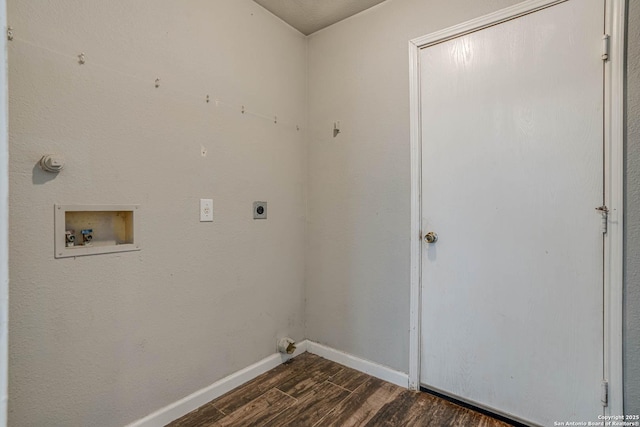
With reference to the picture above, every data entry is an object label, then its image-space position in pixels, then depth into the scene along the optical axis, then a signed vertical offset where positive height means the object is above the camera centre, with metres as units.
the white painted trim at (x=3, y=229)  0.51 -0.03
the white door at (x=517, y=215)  1.40 -0.03
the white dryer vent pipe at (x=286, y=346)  2.14 -0.95
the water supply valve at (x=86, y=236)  1.34 -0.11
